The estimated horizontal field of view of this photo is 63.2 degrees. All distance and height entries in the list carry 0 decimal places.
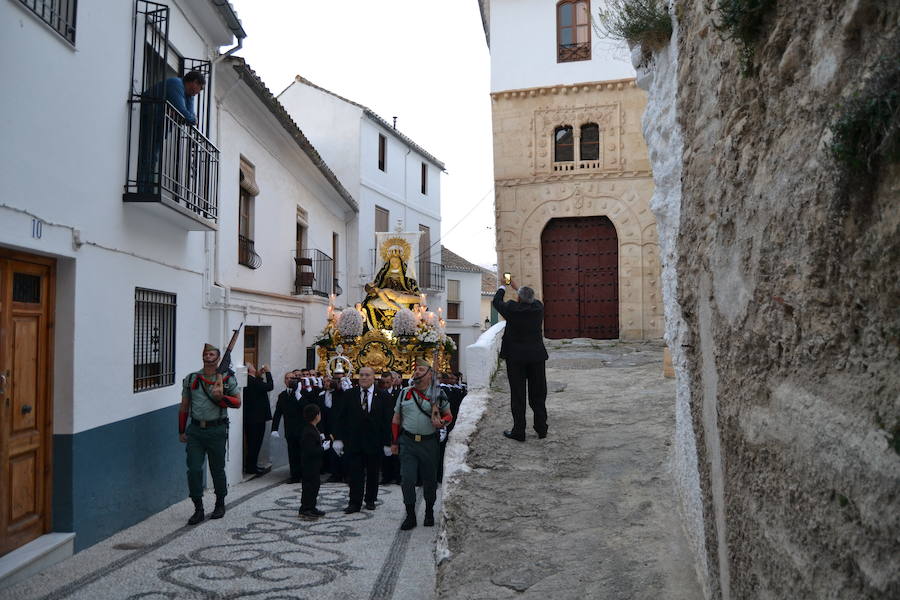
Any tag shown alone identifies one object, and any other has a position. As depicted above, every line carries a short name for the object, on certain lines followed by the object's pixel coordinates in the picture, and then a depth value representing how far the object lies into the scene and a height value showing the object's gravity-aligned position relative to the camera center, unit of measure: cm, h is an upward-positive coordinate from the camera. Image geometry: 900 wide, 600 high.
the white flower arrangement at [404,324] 1312 +31
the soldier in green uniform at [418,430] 683 -83
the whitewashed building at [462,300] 2967 +166
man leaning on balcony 710 +221
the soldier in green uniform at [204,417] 701 -71
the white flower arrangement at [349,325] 1294 +30
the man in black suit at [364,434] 764 -98
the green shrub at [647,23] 450 +196
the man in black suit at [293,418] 971 -101
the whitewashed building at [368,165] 2175 +563
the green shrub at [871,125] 160 +49
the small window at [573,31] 1719 +728
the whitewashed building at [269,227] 1045 +207
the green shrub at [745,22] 239 +106
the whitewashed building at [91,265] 541 +70
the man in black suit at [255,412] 1005 -95
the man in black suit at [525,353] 646 -11
